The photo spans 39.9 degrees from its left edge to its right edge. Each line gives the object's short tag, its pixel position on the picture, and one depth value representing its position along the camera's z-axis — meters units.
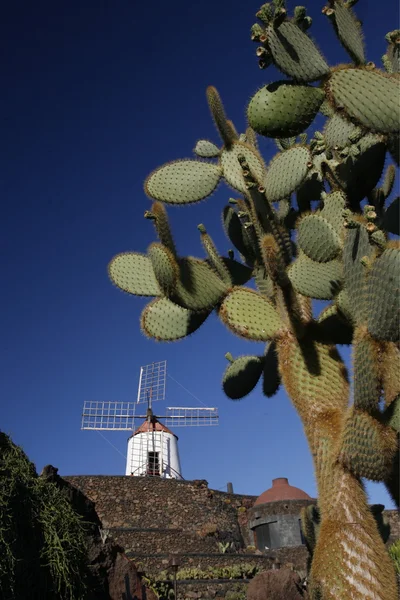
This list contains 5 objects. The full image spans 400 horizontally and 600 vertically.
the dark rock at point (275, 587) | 9.08
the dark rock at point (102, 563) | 5.58
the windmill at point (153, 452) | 25.92
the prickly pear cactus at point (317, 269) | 3.34
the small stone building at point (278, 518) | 19.05
